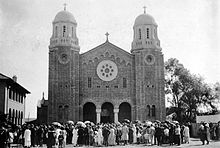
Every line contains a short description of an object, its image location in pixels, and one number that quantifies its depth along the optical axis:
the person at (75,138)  26.41
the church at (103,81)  42.09
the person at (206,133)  25.03
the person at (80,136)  26.56
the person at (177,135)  24.81
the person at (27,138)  24.06
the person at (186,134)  27.48
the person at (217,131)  29.66
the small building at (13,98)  32.12
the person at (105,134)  26.63
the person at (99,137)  26.66
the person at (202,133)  24.84
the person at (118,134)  27.75
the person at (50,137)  23.08
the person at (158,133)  25.91
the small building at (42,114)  46.97
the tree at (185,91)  53.91
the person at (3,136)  17.62
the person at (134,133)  28.52
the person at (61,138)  24.94
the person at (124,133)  27.20
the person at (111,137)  26.94
